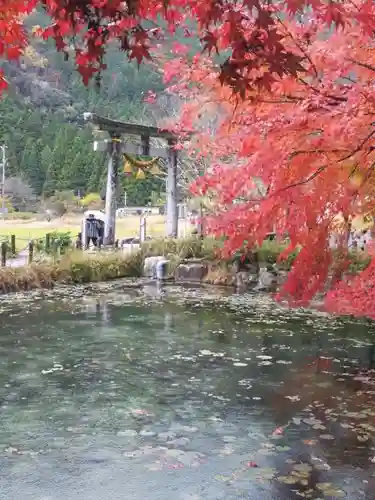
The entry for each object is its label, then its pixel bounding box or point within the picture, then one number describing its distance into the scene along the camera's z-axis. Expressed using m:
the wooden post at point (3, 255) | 13.64
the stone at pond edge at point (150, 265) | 16.20
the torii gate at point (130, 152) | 17.12
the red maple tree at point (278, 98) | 2.69
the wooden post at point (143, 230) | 20.08
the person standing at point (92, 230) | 18.22
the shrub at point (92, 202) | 38.33
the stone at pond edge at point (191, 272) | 16.02
